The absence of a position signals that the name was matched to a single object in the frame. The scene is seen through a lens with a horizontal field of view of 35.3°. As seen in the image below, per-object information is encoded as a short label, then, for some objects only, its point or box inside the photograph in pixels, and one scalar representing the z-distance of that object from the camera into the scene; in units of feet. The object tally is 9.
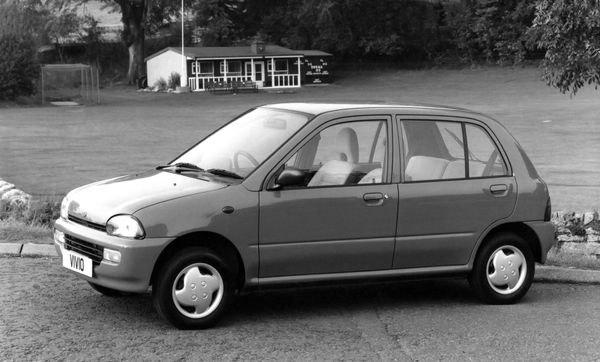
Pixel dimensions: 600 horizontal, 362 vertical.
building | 232.73
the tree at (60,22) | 245.45
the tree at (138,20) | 246.06
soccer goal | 182.09
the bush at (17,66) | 173.99
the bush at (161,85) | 235.81
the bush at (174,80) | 233.14
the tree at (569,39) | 34.71
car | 20.39
